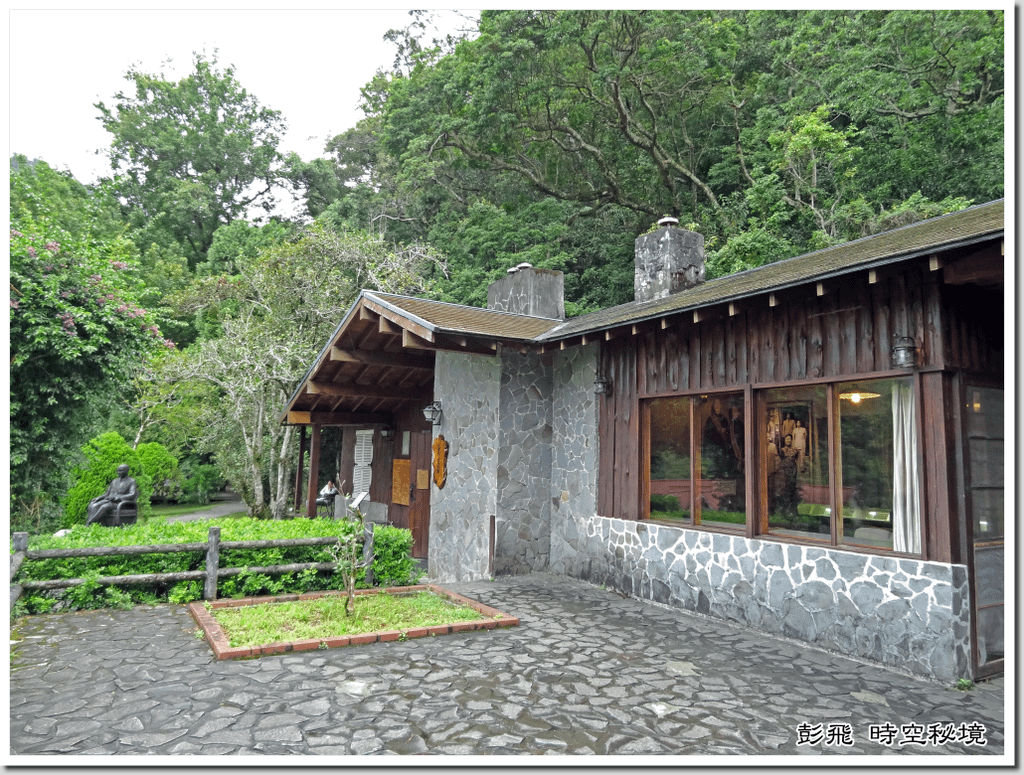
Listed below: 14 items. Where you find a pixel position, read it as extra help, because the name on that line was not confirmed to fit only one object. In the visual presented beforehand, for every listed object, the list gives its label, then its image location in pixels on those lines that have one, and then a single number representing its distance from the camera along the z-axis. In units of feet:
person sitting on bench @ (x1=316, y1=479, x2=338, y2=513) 46.16
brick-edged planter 17.01
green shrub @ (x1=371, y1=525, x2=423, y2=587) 25.86
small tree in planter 20.75
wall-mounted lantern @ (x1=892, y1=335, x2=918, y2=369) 16.97
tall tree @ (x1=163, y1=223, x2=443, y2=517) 50.31
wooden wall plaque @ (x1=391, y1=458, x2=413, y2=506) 39.83
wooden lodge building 16.72
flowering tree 33.19
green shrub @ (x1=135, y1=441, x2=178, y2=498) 56.29
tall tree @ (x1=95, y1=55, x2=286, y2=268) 102.47
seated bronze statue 29.37
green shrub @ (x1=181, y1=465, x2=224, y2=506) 76.02
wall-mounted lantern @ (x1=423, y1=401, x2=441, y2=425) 31.50
